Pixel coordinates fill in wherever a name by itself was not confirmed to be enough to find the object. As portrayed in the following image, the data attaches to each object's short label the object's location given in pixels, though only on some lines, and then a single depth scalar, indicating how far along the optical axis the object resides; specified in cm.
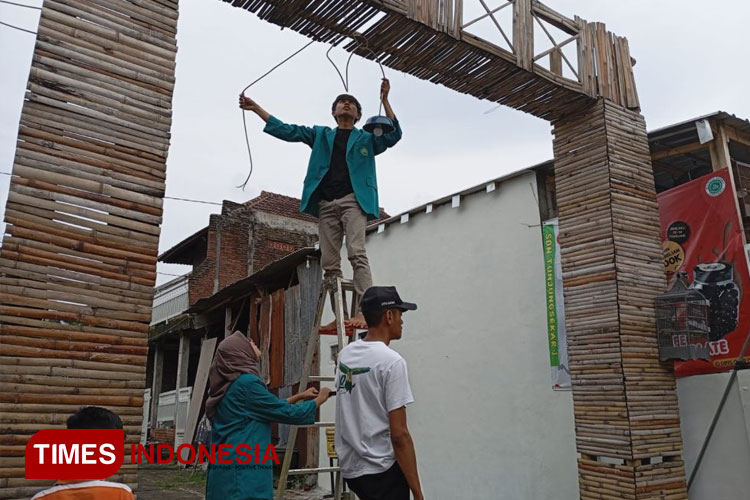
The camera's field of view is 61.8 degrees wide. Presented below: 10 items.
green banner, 775
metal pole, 561
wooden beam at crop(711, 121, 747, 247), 680
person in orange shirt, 201
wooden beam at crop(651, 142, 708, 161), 723
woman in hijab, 306
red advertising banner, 636
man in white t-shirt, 254
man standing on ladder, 468
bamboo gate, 303
